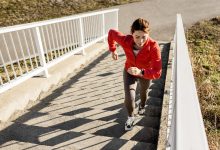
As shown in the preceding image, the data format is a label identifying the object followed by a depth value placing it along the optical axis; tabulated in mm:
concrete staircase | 3363
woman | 3188
